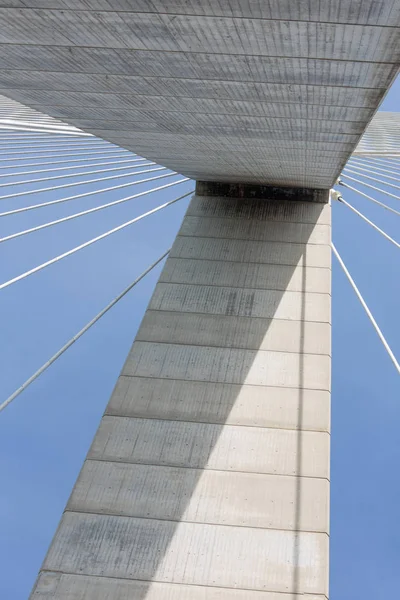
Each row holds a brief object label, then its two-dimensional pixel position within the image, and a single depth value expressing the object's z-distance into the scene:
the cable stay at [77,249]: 11.20
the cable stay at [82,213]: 11.75
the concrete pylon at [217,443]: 9.55
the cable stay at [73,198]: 12.16
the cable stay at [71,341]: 10.40
